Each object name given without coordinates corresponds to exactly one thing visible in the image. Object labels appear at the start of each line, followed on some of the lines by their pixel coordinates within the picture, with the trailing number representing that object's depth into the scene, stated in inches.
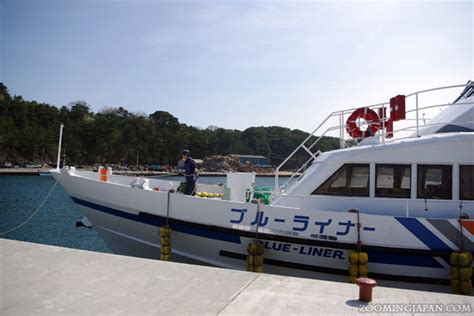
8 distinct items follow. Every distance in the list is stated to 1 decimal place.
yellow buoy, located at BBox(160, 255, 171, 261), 260.2
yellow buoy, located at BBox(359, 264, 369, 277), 213.9
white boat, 220.2
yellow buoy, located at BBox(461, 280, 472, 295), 202.6
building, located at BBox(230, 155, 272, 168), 4620.6
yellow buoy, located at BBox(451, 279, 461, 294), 204.9
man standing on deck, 298.2
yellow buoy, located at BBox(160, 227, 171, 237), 262.7
